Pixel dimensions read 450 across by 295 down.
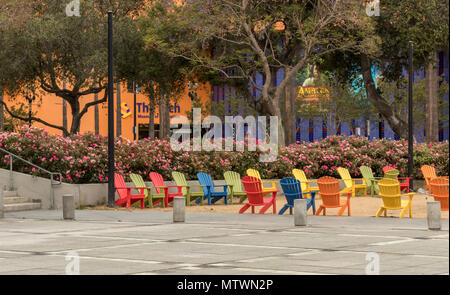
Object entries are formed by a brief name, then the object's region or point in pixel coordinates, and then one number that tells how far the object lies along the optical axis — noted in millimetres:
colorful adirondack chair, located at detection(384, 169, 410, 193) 28078
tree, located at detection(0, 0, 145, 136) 38312
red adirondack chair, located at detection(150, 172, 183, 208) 25156
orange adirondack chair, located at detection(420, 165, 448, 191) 30636
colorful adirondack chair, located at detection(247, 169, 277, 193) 27702
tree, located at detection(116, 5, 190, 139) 40094
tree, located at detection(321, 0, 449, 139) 38344
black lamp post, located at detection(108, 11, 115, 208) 24156
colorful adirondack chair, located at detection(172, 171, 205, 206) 25861
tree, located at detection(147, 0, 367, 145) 37312
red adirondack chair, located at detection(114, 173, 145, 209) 24389
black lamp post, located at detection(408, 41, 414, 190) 30266
